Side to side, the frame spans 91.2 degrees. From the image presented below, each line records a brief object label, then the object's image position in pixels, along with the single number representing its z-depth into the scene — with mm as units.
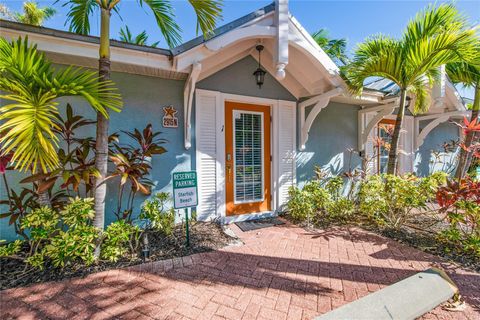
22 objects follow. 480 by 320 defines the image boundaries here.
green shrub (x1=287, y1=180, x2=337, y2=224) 4559
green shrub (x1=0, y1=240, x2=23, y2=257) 2588
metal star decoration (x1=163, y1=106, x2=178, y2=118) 4020
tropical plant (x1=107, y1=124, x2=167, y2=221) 3115
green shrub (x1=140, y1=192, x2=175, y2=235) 3373
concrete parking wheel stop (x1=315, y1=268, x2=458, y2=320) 1994
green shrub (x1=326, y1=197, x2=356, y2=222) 4730
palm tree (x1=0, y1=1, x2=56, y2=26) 8102
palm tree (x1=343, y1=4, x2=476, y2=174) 3721
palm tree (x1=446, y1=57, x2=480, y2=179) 5320
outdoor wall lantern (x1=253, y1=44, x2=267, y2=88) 4430
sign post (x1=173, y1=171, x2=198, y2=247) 3221
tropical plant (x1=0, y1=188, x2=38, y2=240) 2864
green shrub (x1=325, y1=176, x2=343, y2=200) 4992
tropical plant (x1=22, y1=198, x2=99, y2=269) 2555
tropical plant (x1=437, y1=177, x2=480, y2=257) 3139
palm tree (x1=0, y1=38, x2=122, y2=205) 1954
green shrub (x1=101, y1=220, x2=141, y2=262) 2828
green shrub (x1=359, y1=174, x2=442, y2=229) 3889
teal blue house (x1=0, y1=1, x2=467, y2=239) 3391
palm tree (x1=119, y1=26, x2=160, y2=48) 5583
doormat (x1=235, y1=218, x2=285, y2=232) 4363
